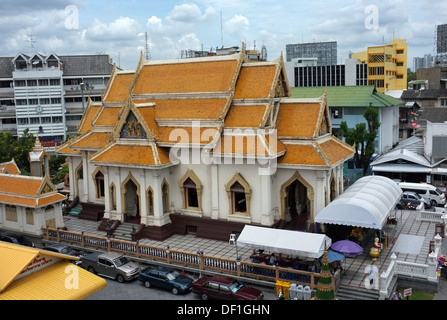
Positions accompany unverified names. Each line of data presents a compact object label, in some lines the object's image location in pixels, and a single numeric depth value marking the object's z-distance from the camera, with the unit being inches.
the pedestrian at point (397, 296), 844.6
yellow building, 3253.0
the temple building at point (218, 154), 1096.2
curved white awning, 968.9
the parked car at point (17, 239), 1155.9
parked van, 1457.9
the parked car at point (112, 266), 964.0
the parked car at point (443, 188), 1544.0
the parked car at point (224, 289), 839.7
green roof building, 2025.1
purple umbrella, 895.7
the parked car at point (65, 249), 1073.6
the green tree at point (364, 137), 1686.8
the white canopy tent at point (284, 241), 892.0
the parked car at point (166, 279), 903.1
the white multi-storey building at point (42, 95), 2620.6
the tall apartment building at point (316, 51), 4717.0
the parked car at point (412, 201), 1421.0
